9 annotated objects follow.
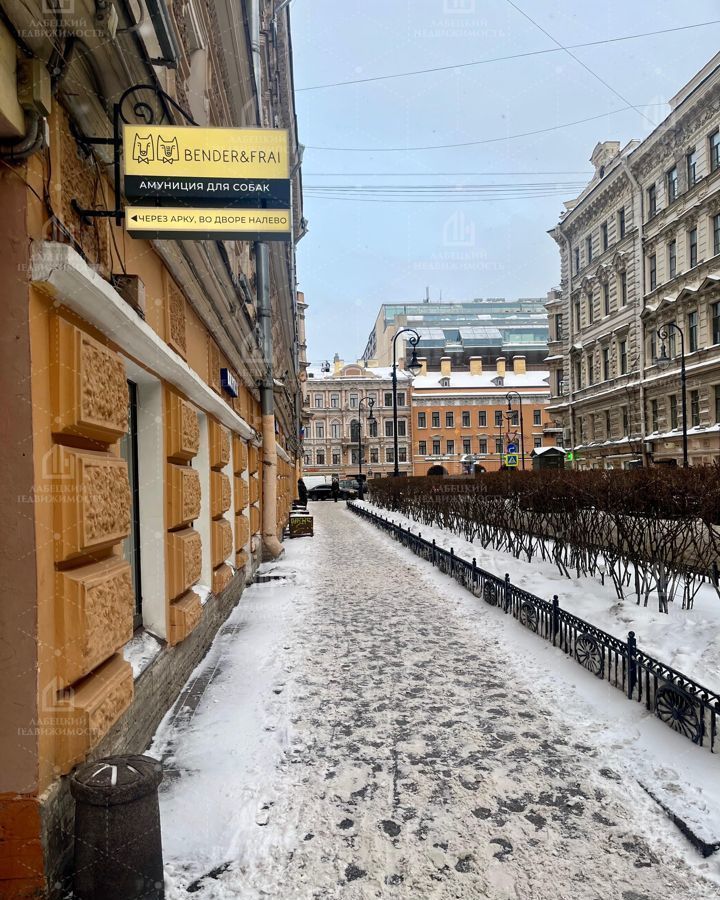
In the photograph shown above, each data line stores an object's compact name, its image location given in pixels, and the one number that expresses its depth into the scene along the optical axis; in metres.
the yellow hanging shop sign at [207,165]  3.27
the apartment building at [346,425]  69.50
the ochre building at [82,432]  2.39
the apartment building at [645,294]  26.52
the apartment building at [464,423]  68.19
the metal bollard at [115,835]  2.35
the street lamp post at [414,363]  21.07
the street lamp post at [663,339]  26.17
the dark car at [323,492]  43.25
